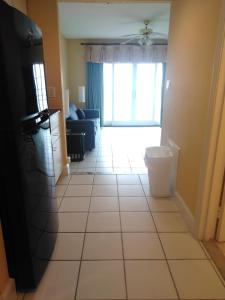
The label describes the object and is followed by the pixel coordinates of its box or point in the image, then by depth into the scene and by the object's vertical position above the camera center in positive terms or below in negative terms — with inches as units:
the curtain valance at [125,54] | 247.1 +38.0
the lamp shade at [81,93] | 237.6 -4.8
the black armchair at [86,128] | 164.7 -28.6
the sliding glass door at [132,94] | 263.0 -6.4
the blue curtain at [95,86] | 253.1 +2.7
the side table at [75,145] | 146.8 -36.8
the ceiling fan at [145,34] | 174.9 +42.9
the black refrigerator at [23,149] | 42.3 -13.0
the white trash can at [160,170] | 94.1 -33.8
